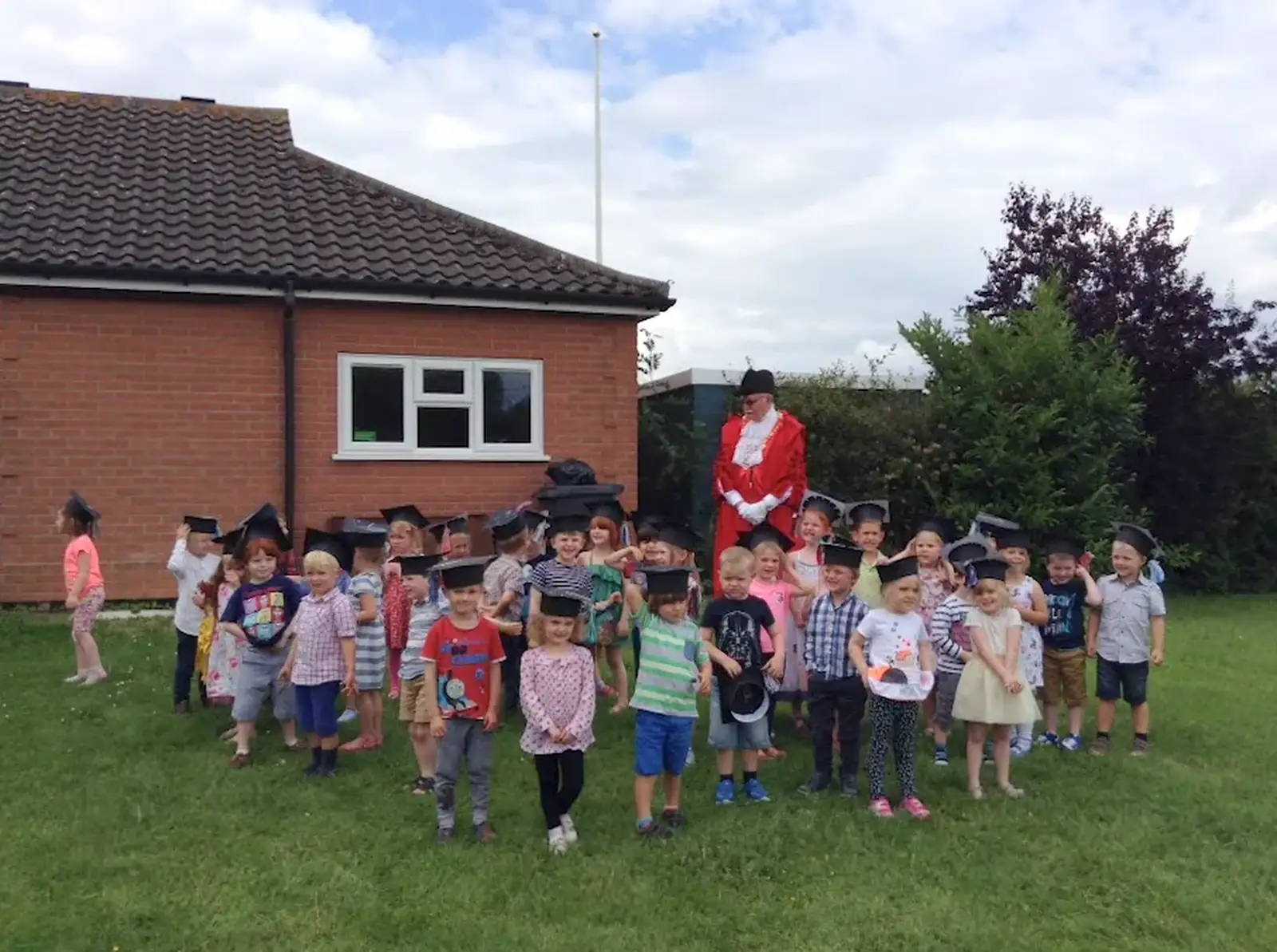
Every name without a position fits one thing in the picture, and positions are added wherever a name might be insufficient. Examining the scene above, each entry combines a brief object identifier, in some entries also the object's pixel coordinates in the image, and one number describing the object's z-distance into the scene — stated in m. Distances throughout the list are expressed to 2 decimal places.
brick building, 10.85
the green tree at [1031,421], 12.88
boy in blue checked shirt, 5.73
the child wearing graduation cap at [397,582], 6.86
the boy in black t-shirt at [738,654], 5.61
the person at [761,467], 7.14
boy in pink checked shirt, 6.06
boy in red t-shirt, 5.02
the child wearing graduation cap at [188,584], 7.38
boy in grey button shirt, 6.61
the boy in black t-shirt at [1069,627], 6.76
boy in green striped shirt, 5.14
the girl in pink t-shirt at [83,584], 8.02
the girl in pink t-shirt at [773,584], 6.14
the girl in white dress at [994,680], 5.76
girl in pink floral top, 4.89
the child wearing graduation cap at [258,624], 6.31
